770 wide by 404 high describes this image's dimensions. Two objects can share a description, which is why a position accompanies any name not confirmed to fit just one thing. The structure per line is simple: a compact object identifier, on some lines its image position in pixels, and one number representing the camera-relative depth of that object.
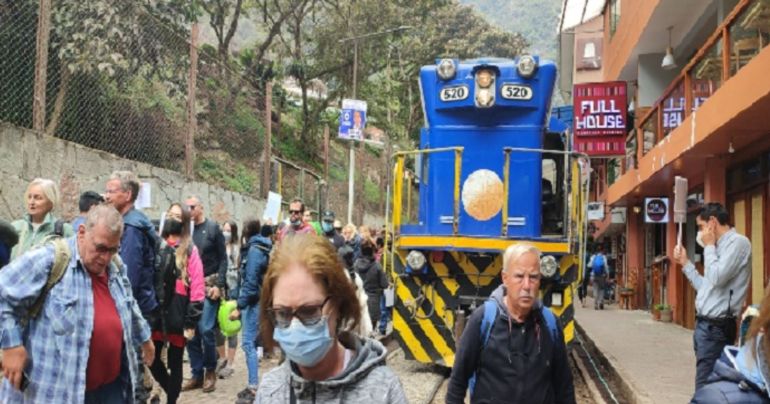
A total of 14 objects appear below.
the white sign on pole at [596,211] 26.97
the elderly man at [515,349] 4.48
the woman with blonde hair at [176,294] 6.62
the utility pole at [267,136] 19.06
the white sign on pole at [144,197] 10.28
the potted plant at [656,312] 19.83
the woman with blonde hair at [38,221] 5.47
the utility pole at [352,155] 26.28
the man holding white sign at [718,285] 6.70
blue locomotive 9.97
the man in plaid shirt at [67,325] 4.03
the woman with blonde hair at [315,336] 2.34
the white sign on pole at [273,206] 14.91
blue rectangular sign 25.20
